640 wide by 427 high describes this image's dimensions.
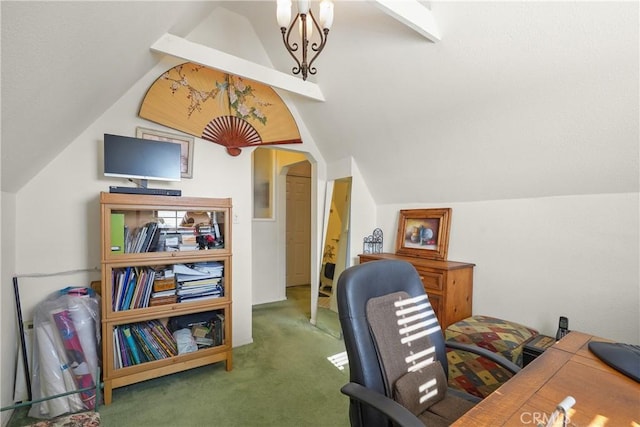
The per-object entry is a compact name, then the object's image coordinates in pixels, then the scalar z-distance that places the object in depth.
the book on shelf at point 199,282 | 2.28
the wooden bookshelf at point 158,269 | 1.95
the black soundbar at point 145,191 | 1.99
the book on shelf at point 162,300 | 2.15
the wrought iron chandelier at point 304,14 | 1.39
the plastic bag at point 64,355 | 1.83
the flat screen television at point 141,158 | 2.02
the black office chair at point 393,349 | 1.08
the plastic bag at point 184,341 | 2.25
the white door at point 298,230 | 4.80
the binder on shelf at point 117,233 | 1.99
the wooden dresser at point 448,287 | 2.13
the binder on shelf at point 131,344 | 2.08
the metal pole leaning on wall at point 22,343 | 1.90
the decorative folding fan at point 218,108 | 2.41
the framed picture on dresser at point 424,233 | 2.49
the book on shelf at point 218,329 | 2.39
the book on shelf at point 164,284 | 2.18
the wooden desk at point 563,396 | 0.81
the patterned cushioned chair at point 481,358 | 1.69
